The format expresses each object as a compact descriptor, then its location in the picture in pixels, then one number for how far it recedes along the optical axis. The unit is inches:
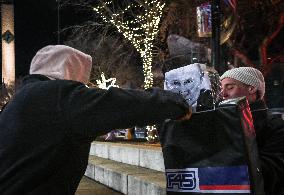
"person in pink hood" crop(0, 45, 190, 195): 79.9
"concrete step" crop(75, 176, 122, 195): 273.6
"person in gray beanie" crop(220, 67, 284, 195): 93.6
